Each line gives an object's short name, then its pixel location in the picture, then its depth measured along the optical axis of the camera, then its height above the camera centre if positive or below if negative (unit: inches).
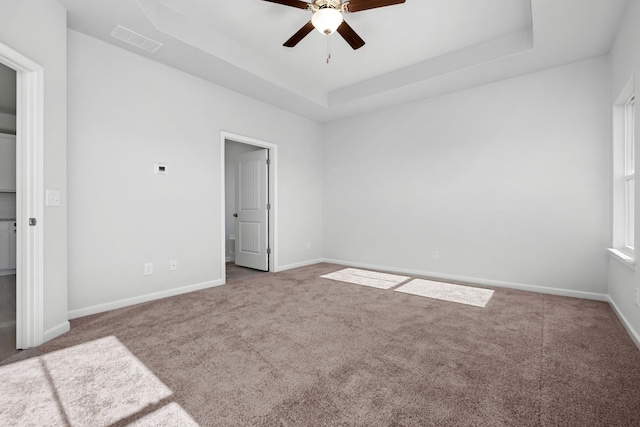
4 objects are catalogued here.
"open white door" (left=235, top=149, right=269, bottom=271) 194.9 -0.2
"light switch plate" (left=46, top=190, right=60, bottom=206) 91.7 +3.9
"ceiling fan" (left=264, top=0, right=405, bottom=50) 94.0 +65.9
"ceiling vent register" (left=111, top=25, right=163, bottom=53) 110.5 +67.2
